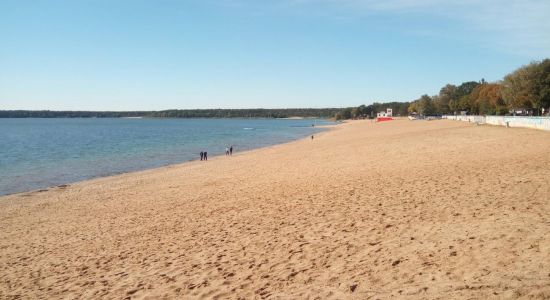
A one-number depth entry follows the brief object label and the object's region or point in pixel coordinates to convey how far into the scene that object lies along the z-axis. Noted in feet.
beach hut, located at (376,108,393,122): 470.39
